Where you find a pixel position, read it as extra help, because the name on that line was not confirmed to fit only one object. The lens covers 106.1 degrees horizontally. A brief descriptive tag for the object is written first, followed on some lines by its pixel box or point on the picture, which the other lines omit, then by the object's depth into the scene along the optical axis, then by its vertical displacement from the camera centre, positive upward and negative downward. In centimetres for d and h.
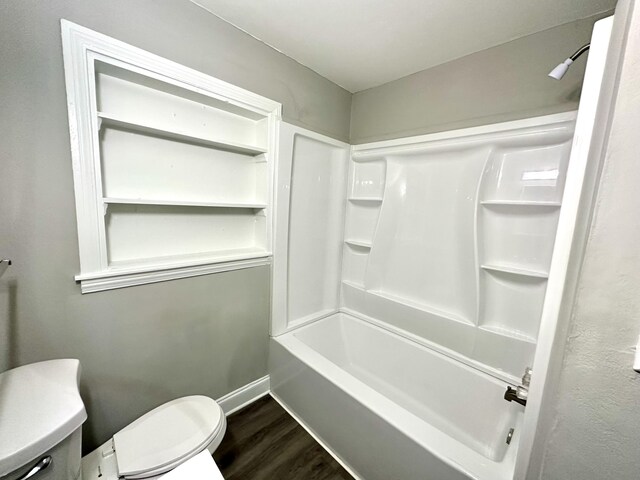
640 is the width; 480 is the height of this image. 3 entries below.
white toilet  63 -74
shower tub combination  122 -54
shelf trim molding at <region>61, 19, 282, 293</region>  96 +34
